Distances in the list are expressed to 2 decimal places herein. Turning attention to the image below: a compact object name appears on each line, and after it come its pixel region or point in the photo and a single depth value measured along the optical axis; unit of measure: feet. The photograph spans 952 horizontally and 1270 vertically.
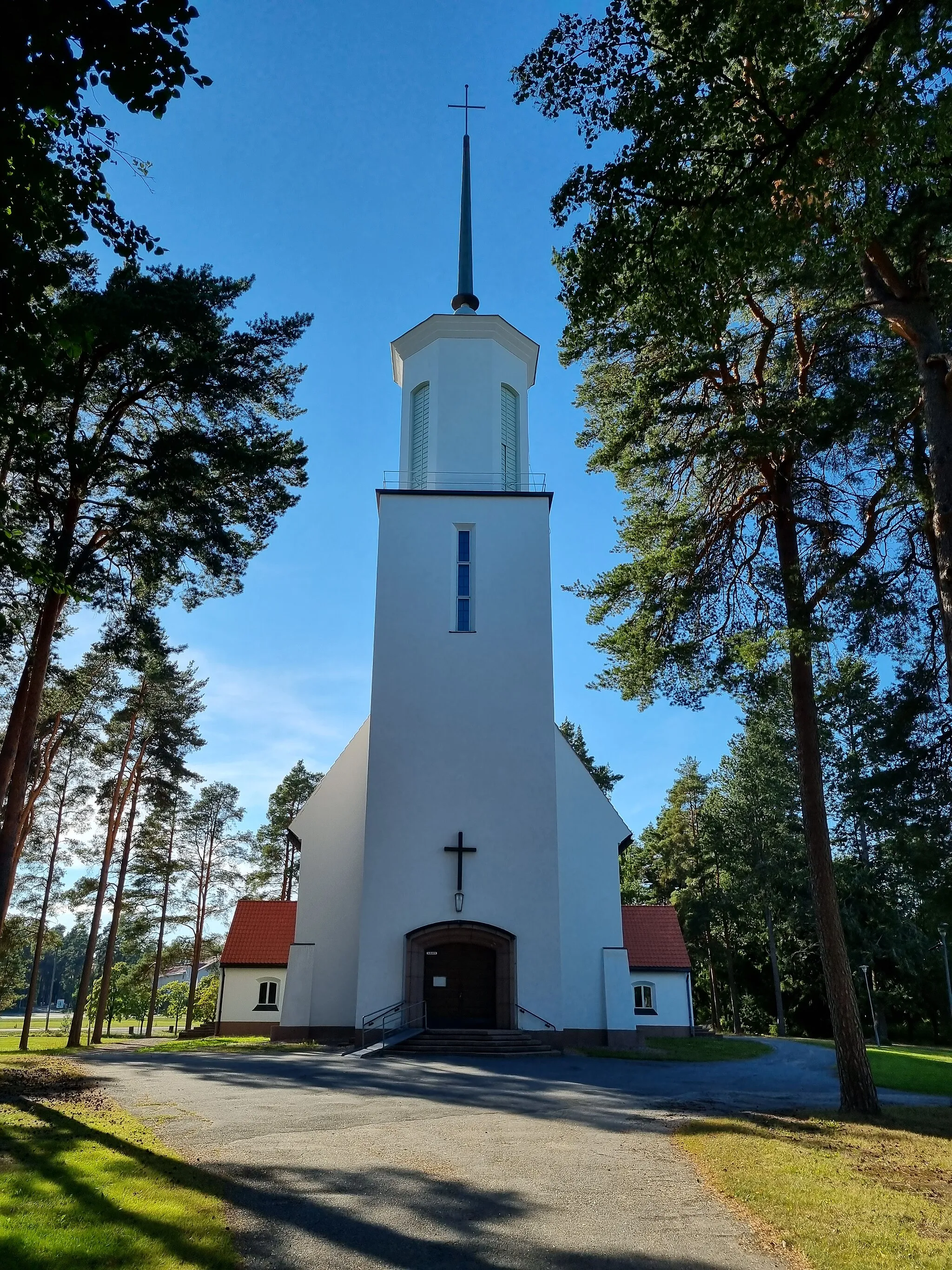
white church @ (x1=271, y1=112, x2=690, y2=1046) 64.75
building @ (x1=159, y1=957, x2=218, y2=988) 203.00
